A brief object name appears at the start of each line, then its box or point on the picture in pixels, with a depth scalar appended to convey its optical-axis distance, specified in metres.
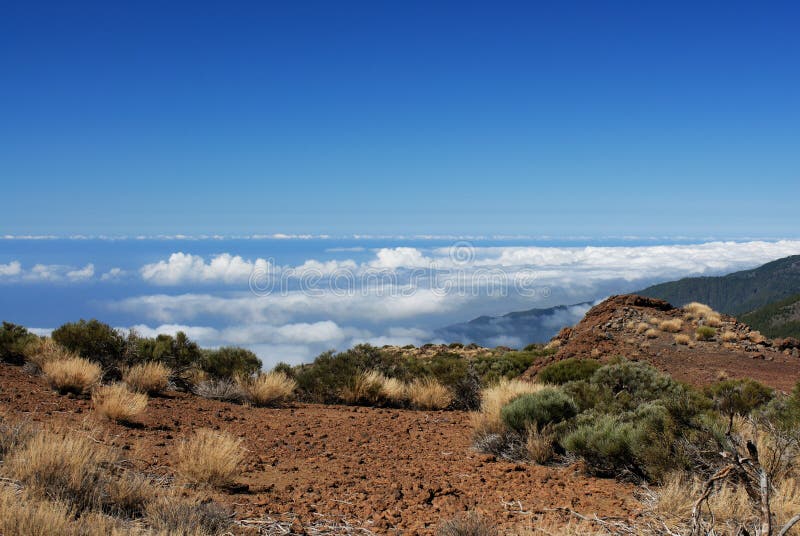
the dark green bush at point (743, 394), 9.30
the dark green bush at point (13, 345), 12.96
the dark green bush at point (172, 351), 13.21
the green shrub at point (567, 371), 13.72
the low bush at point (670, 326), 24.56
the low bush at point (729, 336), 24.05
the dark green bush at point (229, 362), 13.52
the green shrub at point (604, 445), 6.52
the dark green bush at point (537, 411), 8.00
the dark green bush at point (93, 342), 12.34
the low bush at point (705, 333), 24.00
